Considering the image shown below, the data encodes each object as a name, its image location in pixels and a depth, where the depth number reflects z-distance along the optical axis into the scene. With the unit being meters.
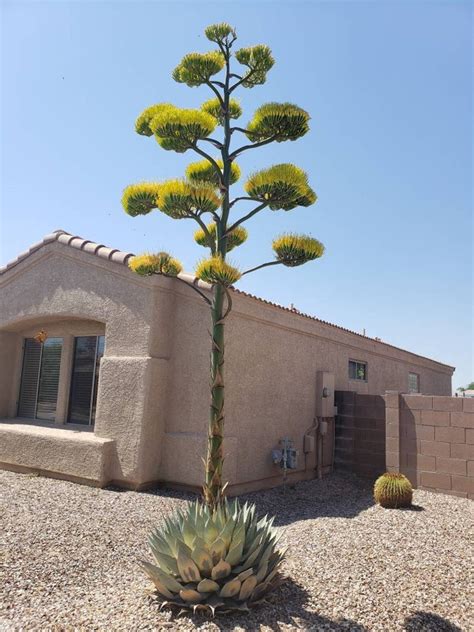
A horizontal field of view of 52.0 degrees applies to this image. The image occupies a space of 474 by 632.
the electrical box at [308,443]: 11.85
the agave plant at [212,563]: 4.43
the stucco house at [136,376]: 9.51
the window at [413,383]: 20.12
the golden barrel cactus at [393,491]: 9.06
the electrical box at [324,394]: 12.54
